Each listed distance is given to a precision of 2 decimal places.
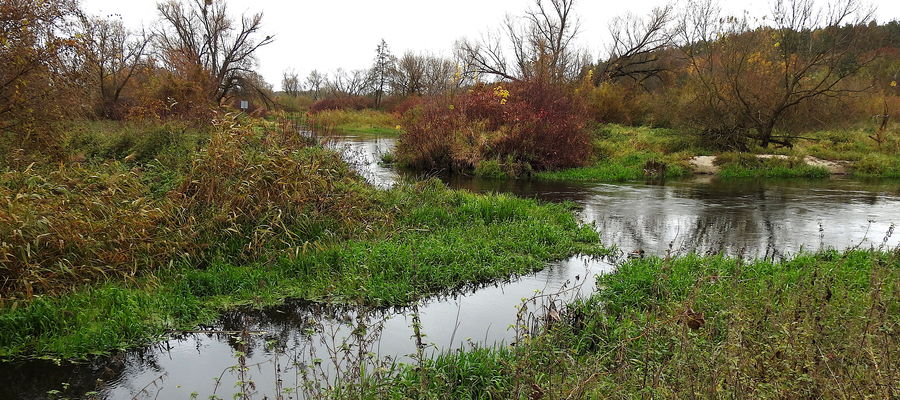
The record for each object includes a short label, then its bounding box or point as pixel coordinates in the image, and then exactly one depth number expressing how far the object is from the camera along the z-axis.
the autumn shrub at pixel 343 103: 49.88
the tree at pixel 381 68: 56.78
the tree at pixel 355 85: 65.22
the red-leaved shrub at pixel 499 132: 16.78
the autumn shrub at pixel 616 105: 28.22
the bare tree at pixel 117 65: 22.86
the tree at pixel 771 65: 19.45
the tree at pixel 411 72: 50.15
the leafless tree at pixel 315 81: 80.62
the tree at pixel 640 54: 32.41
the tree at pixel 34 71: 7.98
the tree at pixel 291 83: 80.12
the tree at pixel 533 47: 28.73
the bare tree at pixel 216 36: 38.04
